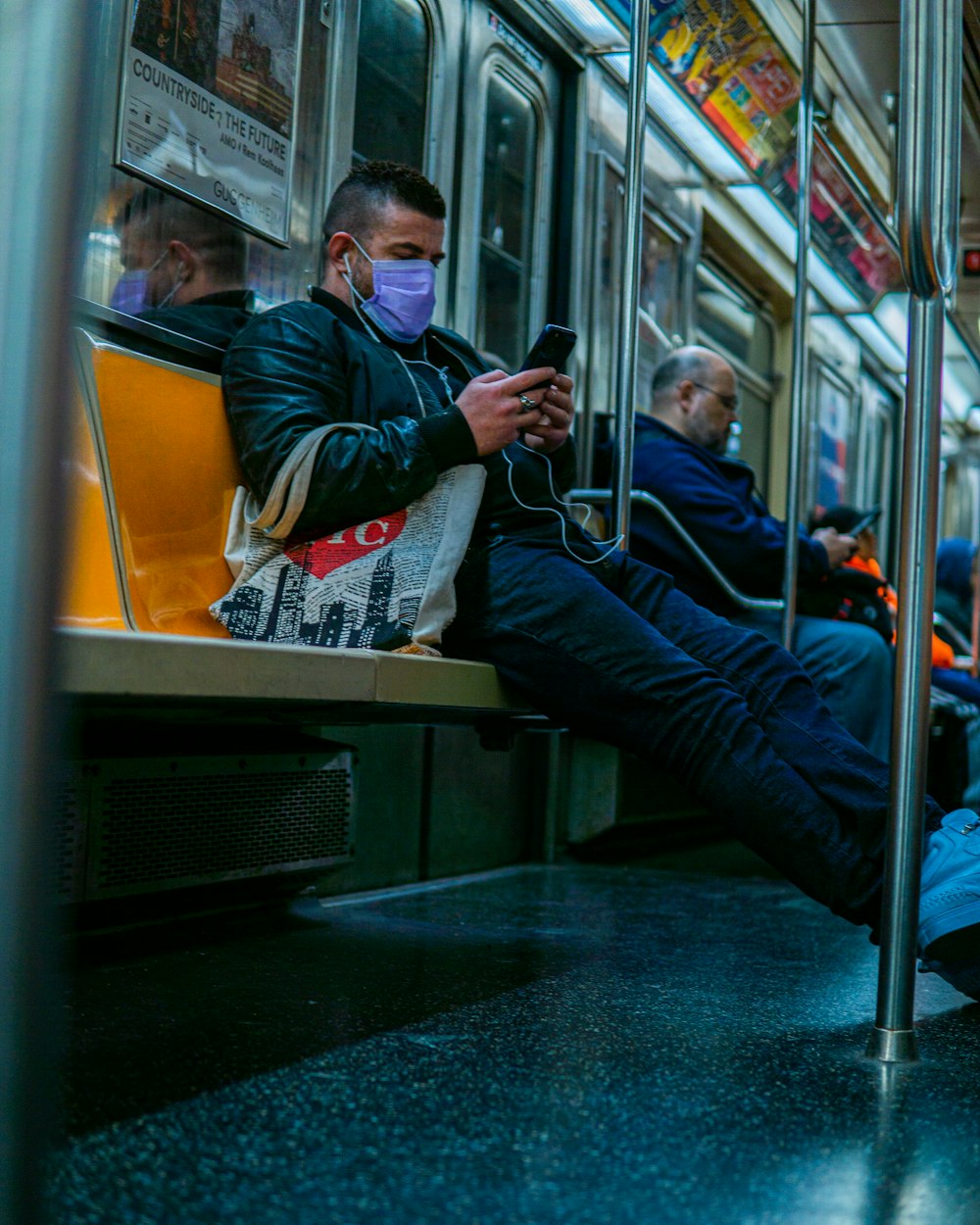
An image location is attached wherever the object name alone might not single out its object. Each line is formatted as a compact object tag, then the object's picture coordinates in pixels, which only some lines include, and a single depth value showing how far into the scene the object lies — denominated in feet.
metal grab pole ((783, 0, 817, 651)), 11.07
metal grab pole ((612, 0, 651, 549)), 8.96
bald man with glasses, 12.08
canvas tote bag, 6.93
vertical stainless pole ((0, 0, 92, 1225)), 2.25
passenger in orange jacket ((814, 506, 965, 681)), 14.99
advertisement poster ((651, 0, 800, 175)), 14.20
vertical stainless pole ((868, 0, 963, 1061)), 5.36
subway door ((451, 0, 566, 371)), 12.26
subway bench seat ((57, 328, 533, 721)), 5.46
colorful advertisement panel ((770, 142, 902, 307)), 18.51
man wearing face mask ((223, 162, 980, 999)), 6.68
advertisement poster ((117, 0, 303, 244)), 8.05
